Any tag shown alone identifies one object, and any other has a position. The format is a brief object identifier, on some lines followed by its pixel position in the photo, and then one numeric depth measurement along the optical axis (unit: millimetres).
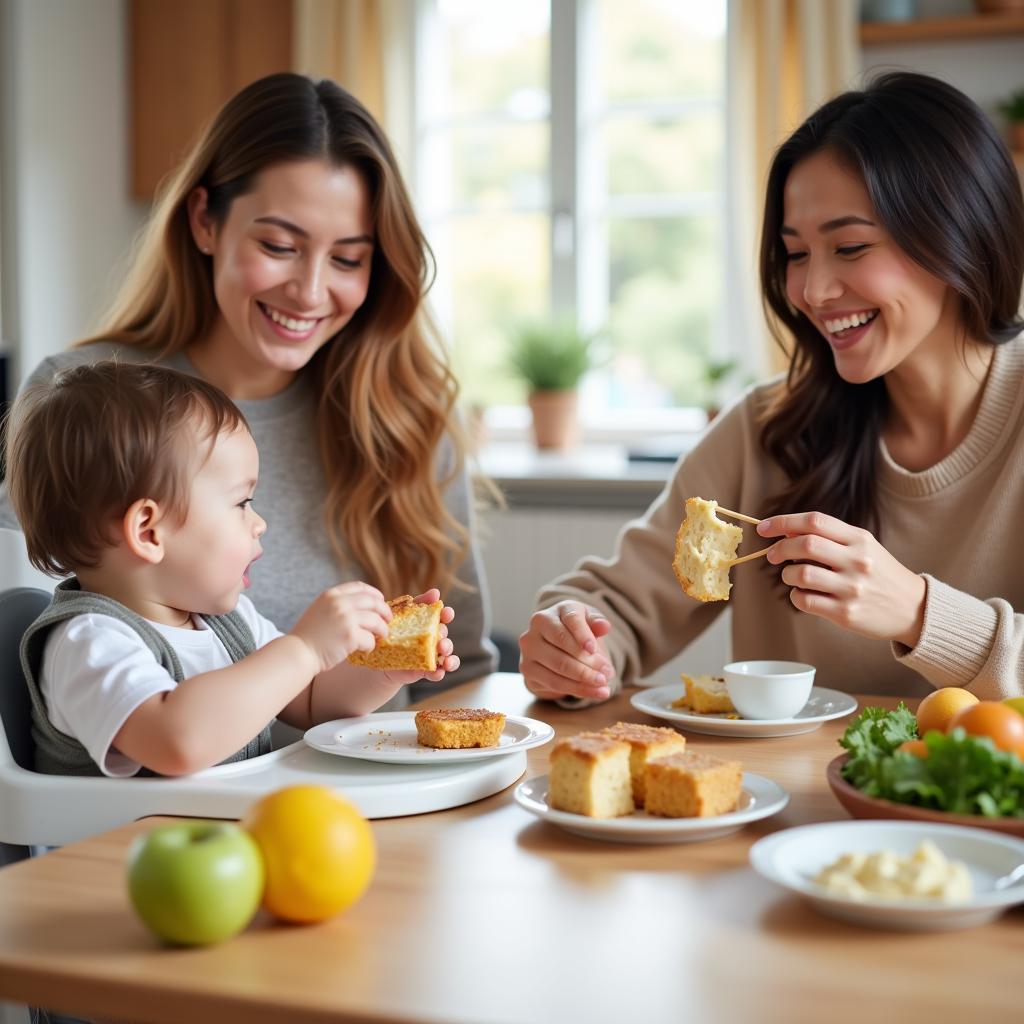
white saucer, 1562
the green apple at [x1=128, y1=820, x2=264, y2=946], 893
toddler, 1282
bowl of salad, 1077
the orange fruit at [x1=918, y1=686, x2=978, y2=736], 1280
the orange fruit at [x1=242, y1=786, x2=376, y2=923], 943
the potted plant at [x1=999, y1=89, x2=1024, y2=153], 3826
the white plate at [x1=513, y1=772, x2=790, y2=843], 1129
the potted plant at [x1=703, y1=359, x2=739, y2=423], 4108
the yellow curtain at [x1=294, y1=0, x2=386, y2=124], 4547
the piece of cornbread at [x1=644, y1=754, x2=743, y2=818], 1153
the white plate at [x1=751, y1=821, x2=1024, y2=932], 925
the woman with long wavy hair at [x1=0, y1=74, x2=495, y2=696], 2119
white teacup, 1567
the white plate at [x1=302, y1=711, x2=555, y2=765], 1346
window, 4523
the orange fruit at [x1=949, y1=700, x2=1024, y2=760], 1128
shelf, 3838
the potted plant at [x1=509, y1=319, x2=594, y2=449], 4316
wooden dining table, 832
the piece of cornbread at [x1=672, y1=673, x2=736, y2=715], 1648
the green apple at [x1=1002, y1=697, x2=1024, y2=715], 1204
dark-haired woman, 1742
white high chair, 1258
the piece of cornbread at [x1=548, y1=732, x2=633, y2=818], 1159
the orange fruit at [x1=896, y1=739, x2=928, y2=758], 1151
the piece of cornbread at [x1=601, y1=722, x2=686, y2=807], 1204
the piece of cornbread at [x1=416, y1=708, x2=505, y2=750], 1388
